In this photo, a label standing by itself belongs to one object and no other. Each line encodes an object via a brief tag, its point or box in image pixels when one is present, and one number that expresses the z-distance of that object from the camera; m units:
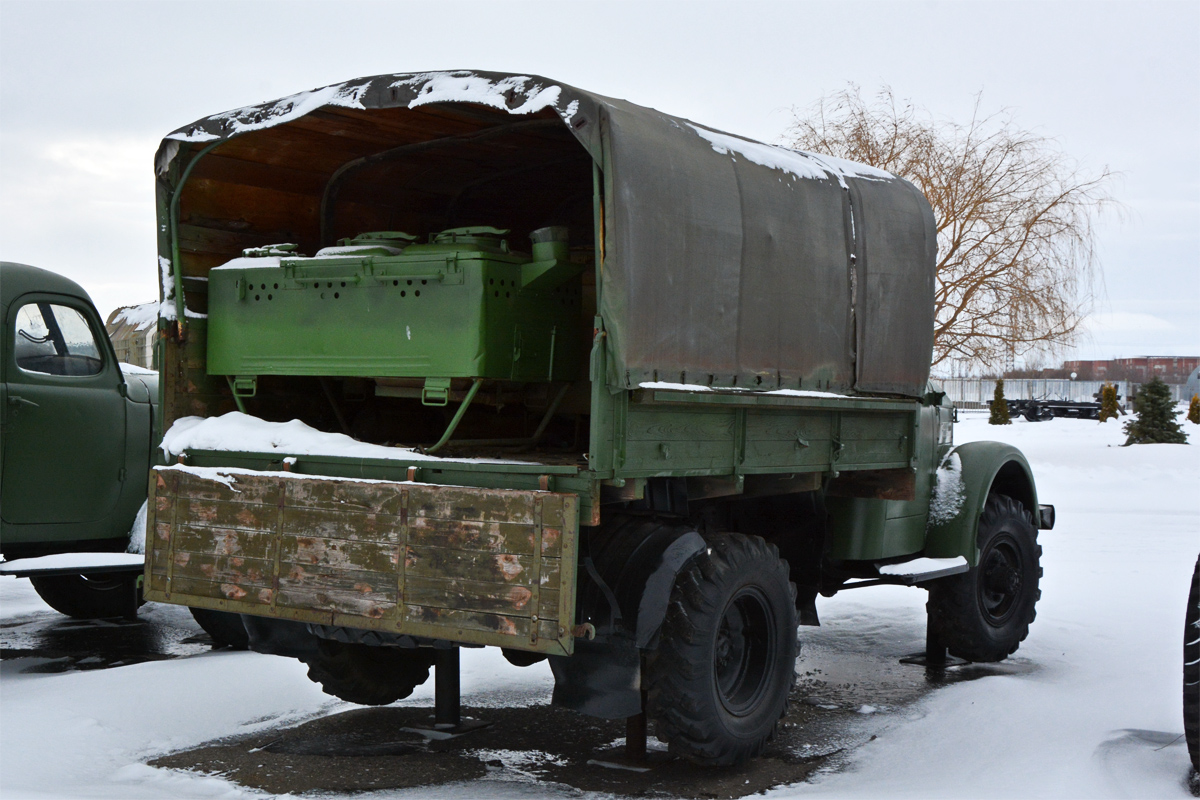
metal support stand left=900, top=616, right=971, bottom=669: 7.88
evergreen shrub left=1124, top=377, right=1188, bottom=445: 24.59
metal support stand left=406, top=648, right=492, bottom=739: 6.14
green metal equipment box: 5.25
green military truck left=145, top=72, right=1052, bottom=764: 4.92
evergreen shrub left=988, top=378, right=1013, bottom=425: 34.78
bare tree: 23.33
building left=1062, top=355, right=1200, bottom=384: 79.88
